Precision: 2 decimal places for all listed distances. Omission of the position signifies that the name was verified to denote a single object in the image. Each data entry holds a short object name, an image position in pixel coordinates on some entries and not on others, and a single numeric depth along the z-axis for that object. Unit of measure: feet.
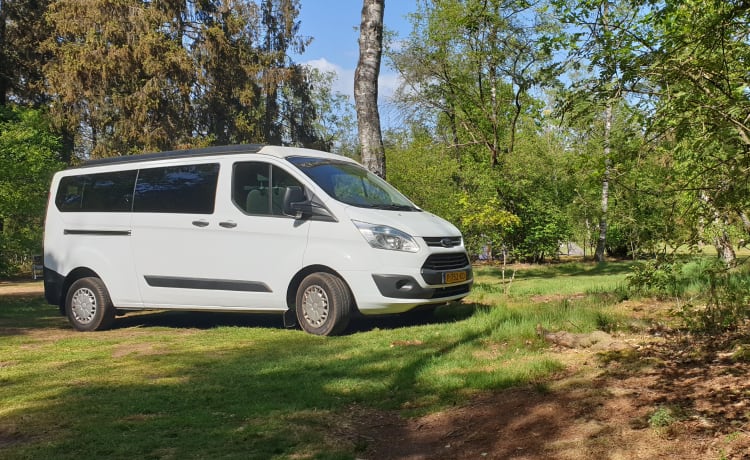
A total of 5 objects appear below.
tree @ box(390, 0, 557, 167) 67.36
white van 26.40
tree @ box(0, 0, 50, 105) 92.58
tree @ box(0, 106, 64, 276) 57.05
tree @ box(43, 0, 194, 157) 87.61
